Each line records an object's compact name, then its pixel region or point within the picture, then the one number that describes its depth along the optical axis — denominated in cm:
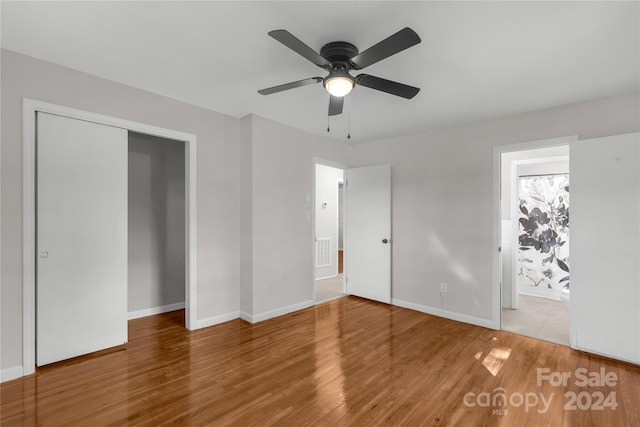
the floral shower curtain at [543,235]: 464
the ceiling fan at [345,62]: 169
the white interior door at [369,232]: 445
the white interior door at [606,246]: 270
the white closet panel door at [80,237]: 252
